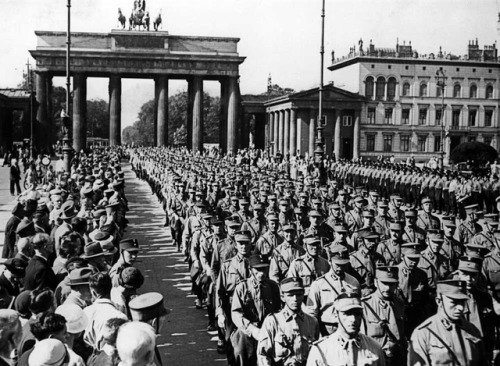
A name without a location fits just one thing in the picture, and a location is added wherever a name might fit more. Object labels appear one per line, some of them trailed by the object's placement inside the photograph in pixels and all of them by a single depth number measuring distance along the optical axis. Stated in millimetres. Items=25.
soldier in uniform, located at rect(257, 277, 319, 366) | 6324
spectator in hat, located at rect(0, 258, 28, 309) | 7922
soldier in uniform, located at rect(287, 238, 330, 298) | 8820
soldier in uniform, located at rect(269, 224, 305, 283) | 9375
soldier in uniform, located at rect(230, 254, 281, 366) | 7383
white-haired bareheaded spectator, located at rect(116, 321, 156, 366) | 4438
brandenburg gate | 70625
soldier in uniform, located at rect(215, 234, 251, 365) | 8375
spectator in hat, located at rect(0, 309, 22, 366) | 5320
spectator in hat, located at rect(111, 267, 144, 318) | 6801
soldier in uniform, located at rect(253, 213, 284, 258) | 10820
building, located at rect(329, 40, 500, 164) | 75562
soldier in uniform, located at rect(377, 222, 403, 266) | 10133
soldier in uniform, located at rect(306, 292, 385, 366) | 5207
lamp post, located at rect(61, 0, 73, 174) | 23945
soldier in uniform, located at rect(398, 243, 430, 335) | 8406
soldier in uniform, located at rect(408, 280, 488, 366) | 5938
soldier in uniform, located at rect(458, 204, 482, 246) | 12564
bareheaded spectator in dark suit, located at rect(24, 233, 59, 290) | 7832
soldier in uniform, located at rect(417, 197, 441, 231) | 13976
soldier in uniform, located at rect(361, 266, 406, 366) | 6922
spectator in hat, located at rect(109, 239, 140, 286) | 8062
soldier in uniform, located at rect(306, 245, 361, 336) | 7703
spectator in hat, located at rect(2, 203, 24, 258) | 11505
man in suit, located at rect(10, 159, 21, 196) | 28514
